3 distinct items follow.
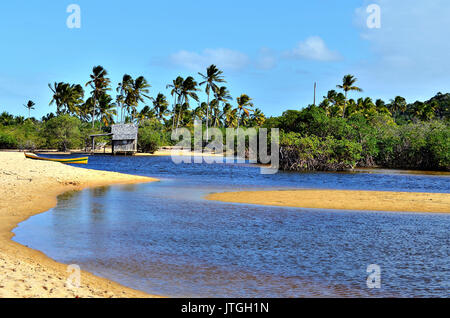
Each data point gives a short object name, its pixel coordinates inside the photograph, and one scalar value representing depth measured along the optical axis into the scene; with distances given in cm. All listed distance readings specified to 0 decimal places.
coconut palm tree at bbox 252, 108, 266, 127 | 12293
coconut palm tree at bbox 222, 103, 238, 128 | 11744
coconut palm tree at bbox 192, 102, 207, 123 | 11638
